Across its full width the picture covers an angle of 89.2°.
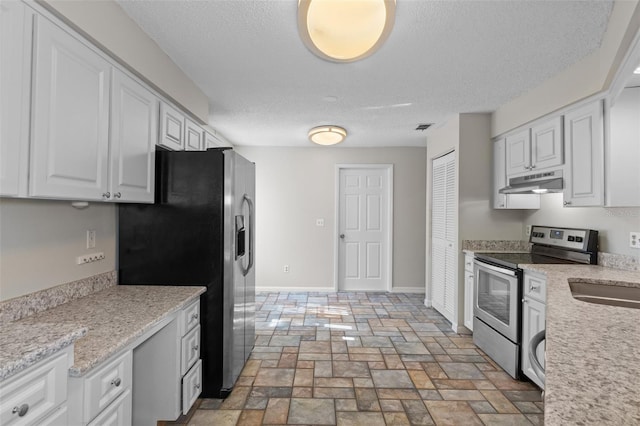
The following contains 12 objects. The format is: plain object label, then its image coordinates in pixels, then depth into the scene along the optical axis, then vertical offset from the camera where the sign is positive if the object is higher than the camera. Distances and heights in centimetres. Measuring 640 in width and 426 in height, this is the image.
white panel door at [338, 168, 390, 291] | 543 +3
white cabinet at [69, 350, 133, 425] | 115 -69
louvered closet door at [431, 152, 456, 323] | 381 -20
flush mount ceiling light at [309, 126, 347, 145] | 402 +105
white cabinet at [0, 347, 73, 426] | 88 -53
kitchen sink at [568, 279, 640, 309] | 188 -43
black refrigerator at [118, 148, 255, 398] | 226 -18
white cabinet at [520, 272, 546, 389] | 233 -68
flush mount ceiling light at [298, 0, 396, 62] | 152 +94
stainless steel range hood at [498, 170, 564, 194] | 263 +33
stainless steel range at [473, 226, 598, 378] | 257 -54
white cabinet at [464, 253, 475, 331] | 339 -74
